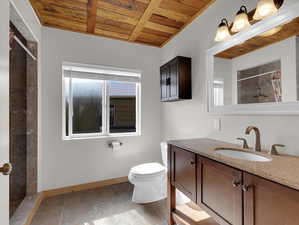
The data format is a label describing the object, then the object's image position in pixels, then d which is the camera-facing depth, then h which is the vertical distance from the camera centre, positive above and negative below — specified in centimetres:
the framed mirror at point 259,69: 105 +37
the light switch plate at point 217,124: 163 -13
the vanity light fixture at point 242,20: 125 +77
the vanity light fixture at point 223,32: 143 +77
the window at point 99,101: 229 +19
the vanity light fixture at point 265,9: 109 +76
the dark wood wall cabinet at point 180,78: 198 +46
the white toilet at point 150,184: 182 -91
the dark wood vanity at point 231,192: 67 -46
